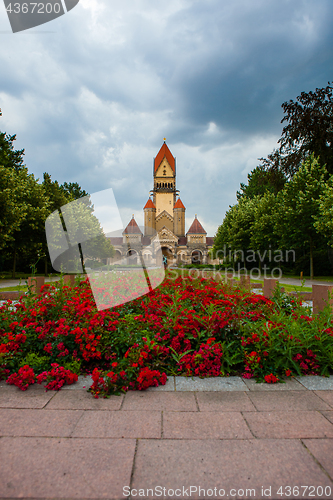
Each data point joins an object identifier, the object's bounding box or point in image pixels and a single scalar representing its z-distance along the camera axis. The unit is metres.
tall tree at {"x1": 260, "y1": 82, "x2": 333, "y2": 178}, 22.39
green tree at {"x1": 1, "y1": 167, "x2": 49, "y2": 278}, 22.92
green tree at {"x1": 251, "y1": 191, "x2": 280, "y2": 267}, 28.66
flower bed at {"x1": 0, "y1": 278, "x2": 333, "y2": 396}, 3.71
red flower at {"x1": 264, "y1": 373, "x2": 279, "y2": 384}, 3.74
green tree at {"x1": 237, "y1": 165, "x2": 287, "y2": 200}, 26.17
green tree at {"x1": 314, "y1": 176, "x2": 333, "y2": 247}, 17.29
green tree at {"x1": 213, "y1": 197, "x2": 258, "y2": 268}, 33.97
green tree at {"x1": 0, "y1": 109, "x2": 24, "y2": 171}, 25.75
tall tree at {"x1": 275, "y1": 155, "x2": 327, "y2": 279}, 21.16
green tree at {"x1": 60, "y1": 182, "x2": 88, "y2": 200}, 54.72
